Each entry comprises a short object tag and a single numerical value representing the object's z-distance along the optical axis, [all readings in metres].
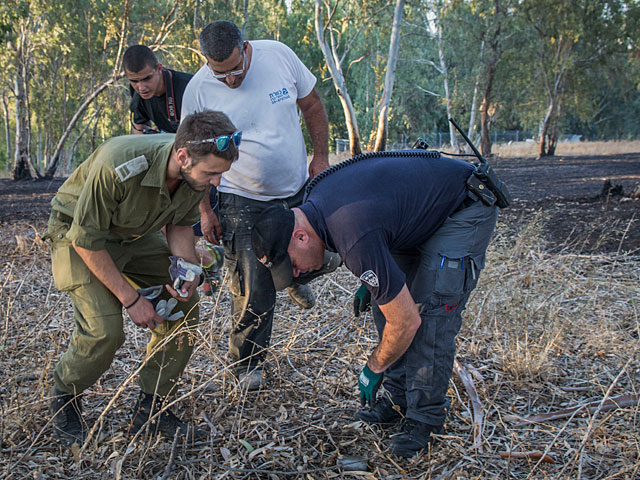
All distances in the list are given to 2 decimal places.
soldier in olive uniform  2.55
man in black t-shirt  4.03
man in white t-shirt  3.49
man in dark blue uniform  2.39
